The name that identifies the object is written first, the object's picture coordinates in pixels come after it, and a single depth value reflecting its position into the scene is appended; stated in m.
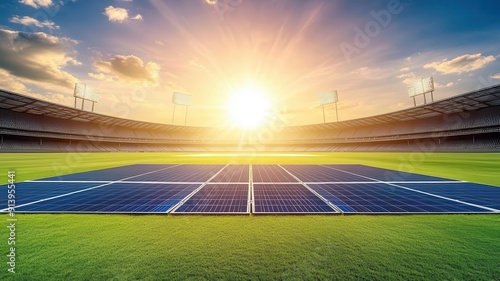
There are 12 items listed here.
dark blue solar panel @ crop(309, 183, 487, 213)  5.12
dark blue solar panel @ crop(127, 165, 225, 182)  9.82
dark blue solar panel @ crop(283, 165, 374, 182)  9.86
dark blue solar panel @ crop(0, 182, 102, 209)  6.06
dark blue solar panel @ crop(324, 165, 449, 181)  9.80
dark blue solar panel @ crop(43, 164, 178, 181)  9.95
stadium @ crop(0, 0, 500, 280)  2.69
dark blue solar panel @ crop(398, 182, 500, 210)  5.87
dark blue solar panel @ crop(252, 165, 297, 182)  9.93
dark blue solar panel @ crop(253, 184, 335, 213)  5.19
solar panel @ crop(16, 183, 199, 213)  5.15
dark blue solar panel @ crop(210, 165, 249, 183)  9.56
